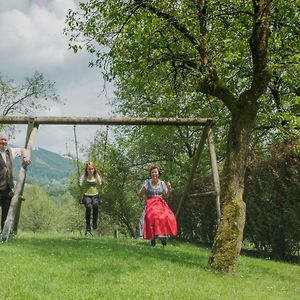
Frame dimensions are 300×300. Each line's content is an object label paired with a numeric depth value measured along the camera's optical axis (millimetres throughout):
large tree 9211
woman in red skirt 12172
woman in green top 14156
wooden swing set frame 12383
